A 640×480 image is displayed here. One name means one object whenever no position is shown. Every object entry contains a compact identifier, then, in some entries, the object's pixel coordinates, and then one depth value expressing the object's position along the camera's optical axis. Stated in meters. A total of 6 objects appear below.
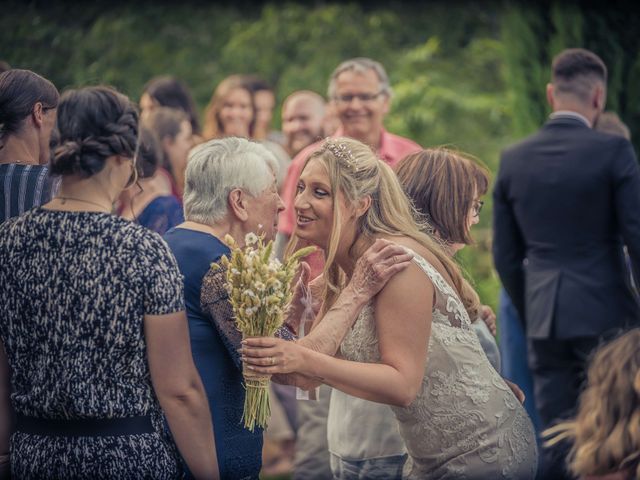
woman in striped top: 7.79
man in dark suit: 12.05
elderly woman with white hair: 7.24
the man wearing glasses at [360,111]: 13.23
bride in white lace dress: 7.05
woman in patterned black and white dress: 6.31
